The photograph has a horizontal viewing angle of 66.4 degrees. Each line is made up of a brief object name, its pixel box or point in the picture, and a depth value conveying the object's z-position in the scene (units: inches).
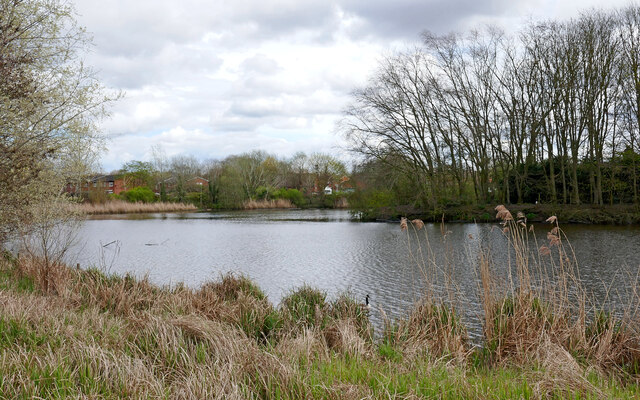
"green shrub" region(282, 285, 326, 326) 249.1
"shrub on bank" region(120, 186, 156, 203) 2258.0
